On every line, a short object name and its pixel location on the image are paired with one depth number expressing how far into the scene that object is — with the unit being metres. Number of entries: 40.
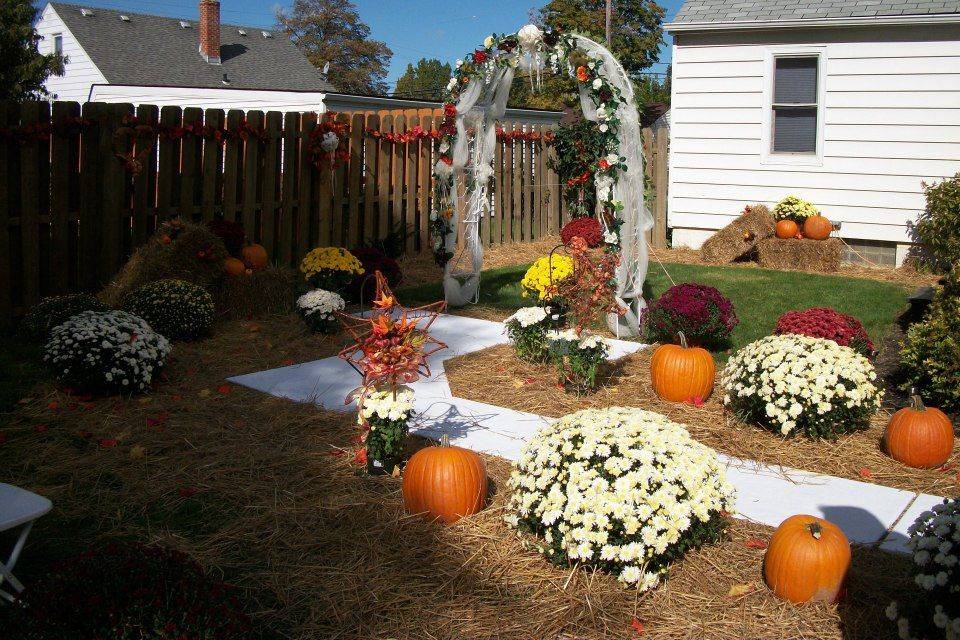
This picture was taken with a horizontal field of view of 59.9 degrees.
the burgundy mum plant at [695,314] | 6.57
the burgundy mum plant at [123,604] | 2.18
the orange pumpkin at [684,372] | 5.38
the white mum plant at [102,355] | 5.40
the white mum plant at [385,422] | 4.04
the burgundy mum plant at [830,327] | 5.75
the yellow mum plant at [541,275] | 7.22
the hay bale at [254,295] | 7.88
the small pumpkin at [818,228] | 10.95
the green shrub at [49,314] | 6.67
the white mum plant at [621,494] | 3.18
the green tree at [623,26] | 31.23
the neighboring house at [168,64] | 25.92
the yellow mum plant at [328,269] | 7.93
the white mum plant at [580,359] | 5.57
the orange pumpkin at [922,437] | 4.36
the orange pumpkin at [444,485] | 3.75
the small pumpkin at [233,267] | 8.04
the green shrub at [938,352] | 5.13
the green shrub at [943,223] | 9.94
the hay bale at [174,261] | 7.47
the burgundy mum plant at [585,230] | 10.21
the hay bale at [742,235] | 11.33
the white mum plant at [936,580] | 2.47
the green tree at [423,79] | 70.14
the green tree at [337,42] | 52.00
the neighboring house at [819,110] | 10.62
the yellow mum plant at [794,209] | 11.17
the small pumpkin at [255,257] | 8.48
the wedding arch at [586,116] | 7.24
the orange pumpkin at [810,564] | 3.05
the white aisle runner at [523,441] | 3.84
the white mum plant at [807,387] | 4.66
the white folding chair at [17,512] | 2.88
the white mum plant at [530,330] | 6.23
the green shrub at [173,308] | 6.84
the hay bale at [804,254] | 10.80
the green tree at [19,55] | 21.56
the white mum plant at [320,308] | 7.23
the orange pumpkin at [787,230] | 11.18
